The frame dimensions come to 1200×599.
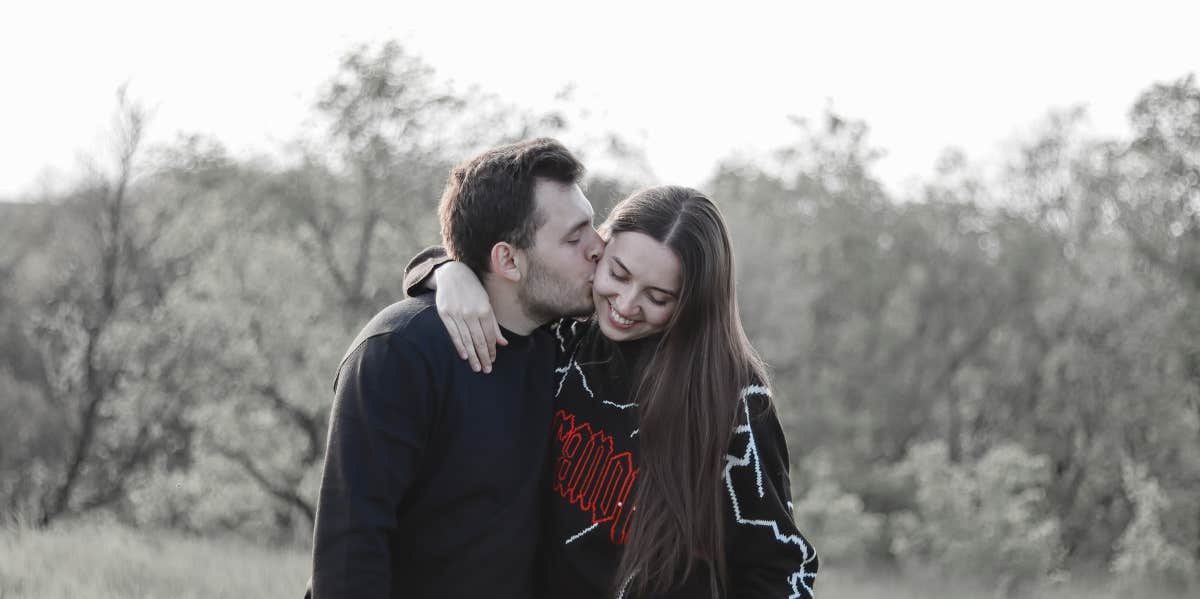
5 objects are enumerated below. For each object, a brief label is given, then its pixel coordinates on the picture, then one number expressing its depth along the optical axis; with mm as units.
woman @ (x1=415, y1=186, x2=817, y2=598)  2887
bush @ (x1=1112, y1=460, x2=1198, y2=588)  15594
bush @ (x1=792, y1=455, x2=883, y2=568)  16453
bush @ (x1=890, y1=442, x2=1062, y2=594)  14766
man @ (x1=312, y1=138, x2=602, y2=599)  2658
